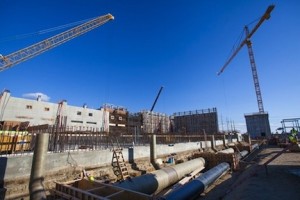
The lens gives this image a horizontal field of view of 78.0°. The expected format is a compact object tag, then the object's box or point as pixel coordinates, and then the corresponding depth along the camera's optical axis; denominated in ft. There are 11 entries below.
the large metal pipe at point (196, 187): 29.98
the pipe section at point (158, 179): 31.65
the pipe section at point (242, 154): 76.99
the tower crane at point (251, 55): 209.46
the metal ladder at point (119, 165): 41.31
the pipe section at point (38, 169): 28.12
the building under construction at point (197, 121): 246.68
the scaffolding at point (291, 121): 96.16
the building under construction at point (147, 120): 226.58
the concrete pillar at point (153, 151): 56.65
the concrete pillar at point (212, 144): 107.24
